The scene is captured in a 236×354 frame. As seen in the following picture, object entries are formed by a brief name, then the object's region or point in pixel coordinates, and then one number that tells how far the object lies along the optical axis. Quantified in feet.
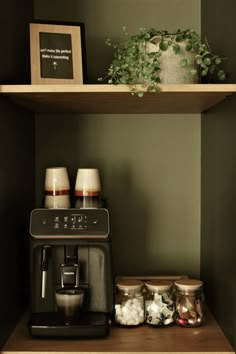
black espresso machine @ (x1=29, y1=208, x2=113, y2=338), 4.93
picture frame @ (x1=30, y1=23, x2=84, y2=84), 5.13
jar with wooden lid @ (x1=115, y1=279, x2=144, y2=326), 5.23
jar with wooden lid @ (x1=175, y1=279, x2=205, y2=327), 5.25
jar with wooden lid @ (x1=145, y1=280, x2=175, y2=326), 5.23
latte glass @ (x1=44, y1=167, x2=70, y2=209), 5.38
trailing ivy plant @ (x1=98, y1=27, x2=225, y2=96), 4.69
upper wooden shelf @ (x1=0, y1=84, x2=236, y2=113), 4.64
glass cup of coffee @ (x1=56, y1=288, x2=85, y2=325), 4.96
